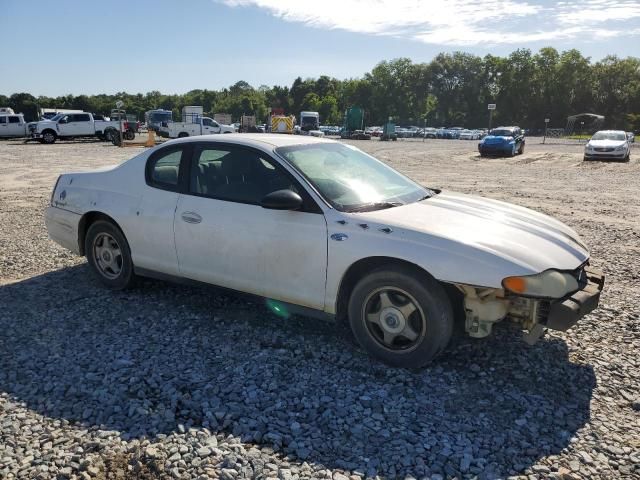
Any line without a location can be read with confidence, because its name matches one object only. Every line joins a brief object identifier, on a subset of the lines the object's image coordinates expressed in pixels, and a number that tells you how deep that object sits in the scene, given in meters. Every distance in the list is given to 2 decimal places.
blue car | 25.20
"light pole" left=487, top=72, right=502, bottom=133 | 104.44
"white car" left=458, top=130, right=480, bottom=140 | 65.57
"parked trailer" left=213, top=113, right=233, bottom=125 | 45.17
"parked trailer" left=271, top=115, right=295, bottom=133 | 40.23
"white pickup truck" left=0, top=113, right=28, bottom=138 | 35.12
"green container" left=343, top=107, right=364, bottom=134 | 54.94
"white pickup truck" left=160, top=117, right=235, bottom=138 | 32.84
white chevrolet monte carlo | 3.34
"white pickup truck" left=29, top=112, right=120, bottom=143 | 31.84
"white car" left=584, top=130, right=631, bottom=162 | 22.23
